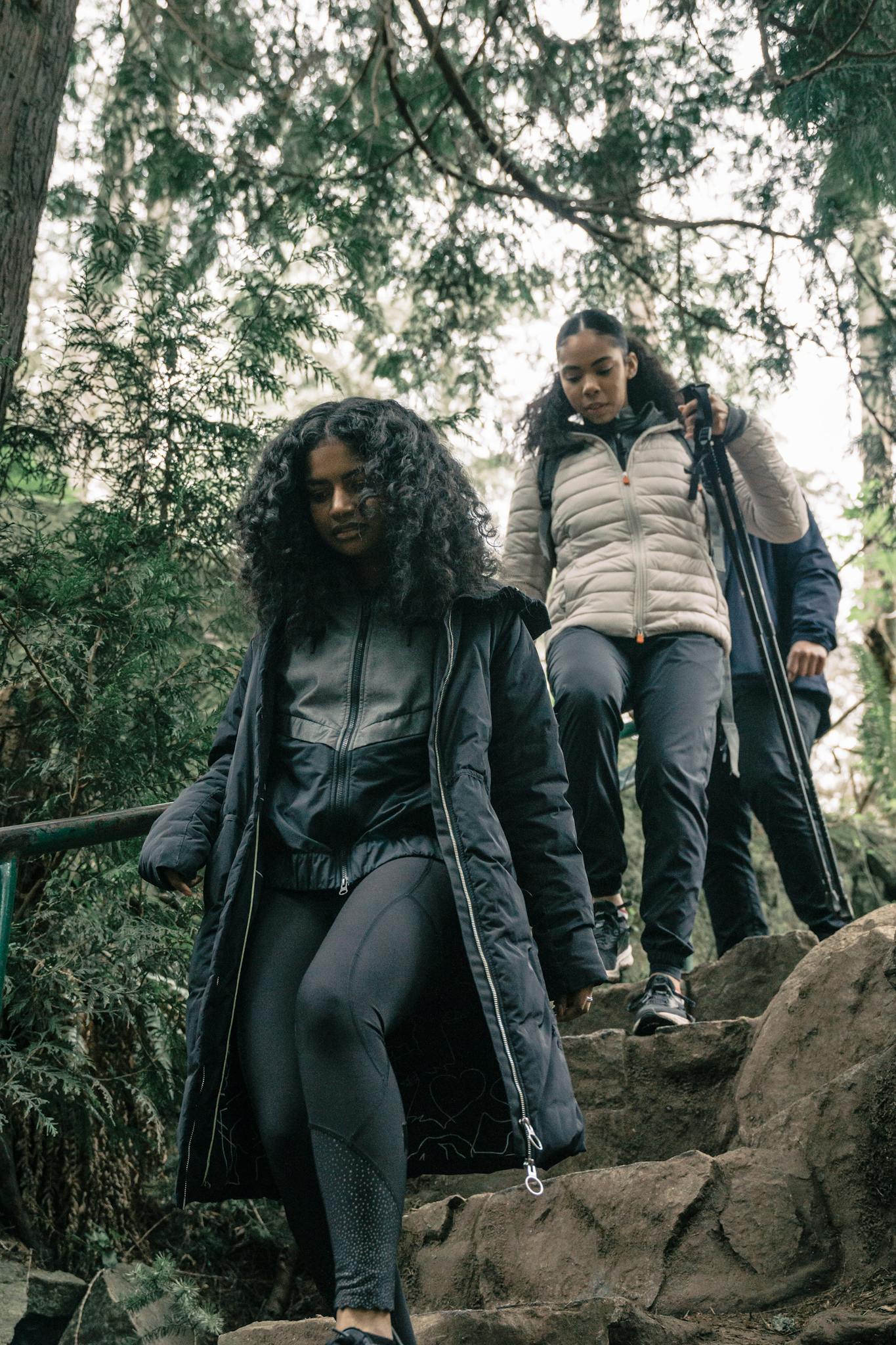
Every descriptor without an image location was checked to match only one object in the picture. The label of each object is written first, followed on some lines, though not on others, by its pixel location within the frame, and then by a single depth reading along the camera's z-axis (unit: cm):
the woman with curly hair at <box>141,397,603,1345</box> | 214
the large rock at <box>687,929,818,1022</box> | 411
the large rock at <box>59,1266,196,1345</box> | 321
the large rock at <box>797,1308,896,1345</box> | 218
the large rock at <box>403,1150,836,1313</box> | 272
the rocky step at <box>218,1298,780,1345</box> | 238
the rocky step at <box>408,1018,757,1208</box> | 355
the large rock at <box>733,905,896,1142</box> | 311
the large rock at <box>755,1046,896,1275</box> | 266
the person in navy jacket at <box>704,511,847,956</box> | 436
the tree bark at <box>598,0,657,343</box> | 638
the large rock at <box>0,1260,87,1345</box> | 318
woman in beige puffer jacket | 377
